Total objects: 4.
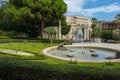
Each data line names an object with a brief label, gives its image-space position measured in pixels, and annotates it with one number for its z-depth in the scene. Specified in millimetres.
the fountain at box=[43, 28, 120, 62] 8210
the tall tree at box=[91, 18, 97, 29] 37670
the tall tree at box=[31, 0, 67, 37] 14100
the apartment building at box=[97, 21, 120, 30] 37682
